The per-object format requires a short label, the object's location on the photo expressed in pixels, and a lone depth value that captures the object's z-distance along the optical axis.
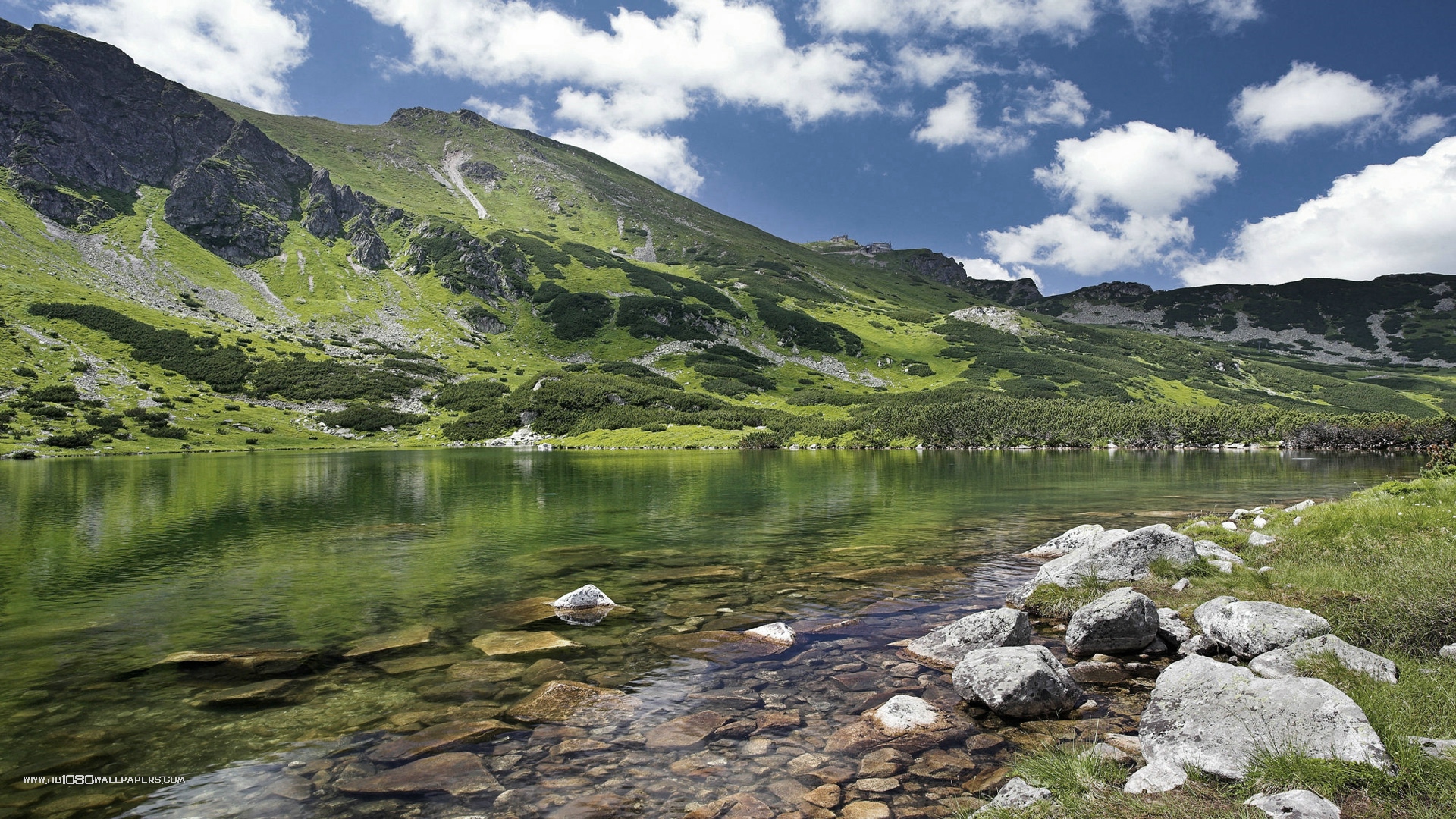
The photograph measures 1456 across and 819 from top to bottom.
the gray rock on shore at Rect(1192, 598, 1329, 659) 10.88
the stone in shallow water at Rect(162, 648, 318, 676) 12.84
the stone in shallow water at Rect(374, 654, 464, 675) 12.91
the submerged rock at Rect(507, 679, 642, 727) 10.41
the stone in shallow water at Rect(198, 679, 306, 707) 11.33
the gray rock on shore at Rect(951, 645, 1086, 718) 10.07
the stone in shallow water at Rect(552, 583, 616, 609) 17.28
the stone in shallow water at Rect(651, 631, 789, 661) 13.48
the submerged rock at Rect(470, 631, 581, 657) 13.91
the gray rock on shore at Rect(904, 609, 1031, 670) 12.84
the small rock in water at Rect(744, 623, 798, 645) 14.16
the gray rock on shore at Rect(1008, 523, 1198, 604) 17.28
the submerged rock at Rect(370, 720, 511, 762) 9.23
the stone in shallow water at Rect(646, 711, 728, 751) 9.50
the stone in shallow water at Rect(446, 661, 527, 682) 12.35
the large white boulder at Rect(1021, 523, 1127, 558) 23.09
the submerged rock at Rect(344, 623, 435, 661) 13.98
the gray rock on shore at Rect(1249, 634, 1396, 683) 8.85
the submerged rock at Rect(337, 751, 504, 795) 8.27
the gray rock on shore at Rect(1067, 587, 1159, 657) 12.59
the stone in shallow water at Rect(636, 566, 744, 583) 21.17
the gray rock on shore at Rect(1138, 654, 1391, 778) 6.72
